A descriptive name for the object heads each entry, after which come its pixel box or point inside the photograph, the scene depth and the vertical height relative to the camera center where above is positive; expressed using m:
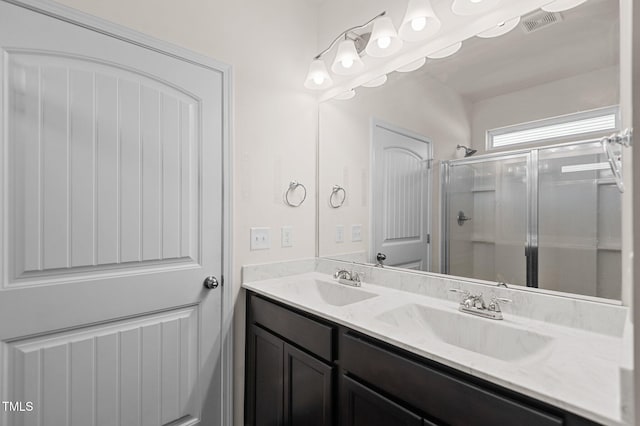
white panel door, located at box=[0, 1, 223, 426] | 1.11 -0.07
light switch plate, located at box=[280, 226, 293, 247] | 1.88 -0.13
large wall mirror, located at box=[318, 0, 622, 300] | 1.05 +0.22
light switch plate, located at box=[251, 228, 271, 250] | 1.74 -0.14
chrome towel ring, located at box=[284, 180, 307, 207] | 1.90 +0.13
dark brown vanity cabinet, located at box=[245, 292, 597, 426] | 0.77 -0.55
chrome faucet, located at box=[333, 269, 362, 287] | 1.67 -0.35
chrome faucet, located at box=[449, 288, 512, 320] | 1.14 -0.35
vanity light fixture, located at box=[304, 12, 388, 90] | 1.74 +0.88
